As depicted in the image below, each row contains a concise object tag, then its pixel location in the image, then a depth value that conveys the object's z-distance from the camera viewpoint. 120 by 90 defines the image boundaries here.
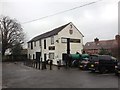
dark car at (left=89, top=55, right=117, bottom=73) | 9.14
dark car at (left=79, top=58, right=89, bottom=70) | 11.07
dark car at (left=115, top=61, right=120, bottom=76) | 7.66
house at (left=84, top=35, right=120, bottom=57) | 27.93
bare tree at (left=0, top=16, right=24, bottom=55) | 24.50
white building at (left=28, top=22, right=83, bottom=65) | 15.60
